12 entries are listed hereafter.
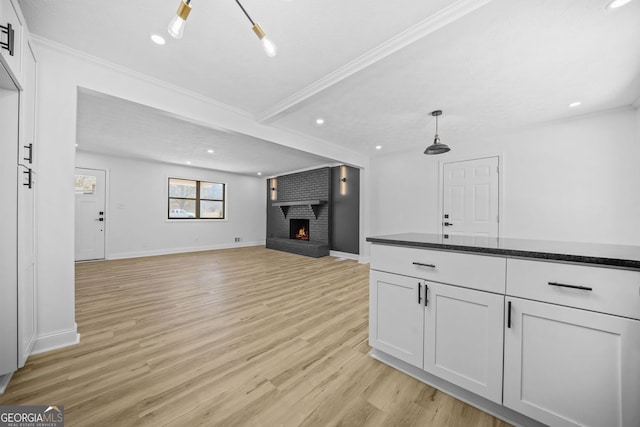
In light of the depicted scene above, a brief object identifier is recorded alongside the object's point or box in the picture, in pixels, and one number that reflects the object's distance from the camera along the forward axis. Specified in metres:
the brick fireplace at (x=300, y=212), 6.52
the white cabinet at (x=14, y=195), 1.49
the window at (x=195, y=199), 6.92
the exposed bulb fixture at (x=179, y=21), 1.17
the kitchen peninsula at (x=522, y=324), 1.06
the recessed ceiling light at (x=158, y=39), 1.93
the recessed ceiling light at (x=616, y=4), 1.55
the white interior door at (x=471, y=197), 4.17
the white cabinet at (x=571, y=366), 1.04
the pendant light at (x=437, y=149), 3.02
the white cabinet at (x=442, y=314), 1.35
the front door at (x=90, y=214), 5.41
